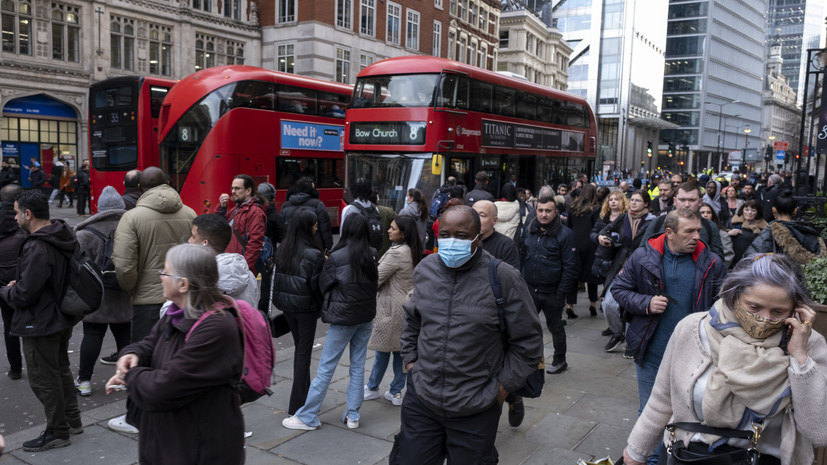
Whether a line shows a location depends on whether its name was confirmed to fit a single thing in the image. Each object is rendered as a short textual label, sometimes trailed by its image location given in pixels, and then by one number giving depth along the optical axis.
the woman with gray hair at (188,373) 2.58
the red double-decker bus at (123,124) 15.82
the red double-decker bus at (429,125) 13.38
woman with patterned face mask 2.29
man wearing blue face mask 3.06
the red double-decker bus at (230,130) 14.41
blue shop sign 25.28
